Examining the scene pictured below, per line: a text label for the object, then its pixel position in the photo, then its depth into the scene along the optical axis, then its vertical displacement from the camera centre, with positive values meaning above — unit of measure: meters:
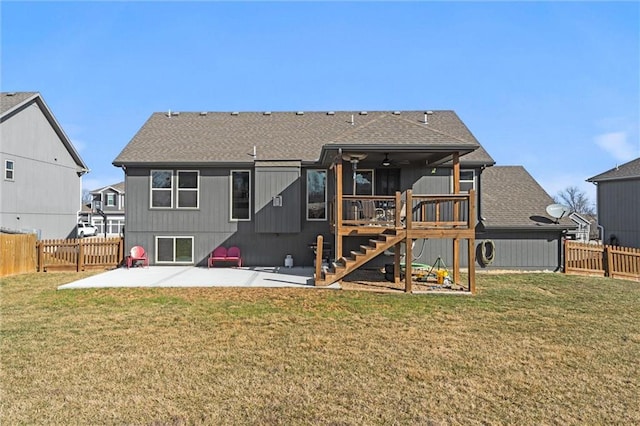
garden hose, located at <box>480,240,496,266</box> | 12.67 -0.89
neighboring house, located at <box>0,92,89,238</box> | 16.44 +2.87
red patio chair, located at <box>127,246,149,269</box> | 12.66 -1.08
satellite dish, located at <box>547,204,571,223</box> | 12.41 +0.56
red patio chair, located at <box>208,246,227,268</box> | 12.78 -1.03
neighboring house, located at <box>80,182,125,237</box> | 37.31 +2.03
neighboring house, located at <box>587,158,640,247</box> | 18.38 +1.31
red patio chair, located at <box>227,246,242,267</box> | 12.90 -0.95
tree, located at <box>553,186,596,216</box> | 67.81 +5.41
